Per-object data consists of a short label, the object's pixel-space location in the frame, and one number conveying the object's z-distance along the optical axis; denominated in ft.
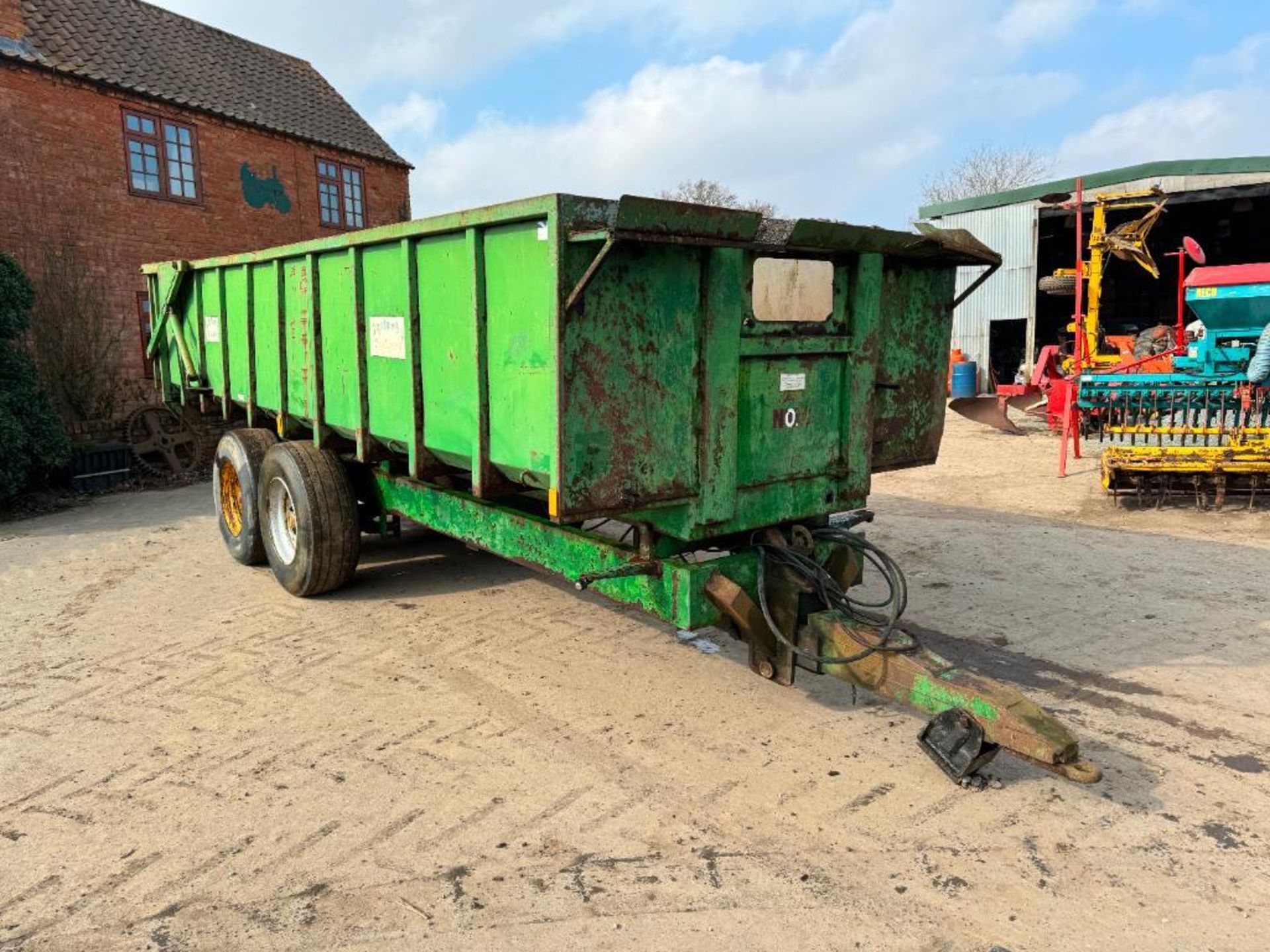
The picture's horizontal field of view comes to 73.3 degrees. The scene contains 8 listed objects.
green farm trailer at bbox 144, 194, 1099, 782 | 10.01
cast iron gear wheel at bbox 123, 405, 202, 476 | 38.99
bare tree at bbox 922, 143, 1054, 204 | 142.20
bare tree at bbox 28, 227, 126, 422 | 38.55
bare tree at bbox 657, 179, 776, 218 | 155.22
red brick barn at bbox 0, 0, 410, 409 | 39.32
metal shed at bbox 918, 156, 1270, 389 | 60.29
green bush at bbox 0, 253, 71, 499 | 30.68
